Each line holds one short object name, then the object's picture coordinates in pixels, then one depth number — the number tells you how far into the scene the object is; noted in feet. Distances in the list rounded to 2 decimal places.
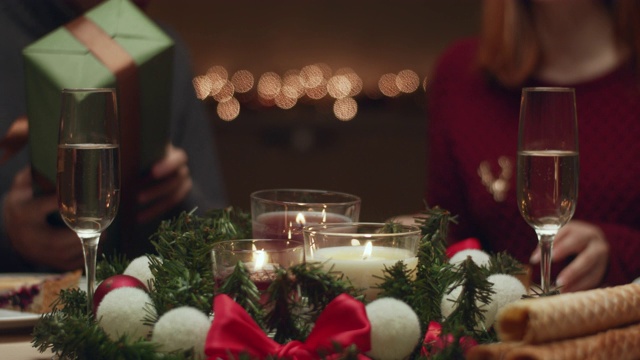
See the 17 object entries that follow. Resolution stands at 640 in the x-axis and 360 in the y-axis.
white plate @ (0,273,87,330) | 4.41
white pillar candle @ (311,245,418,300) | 3.85
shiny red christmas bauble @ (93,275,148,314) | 3.98
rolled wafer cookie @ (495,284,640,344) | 3.46
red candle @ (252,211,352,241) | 4.39
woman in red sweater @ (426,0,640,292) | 7.04
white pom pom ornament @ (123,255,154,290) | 4.20
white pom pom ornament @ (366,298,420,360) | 3.62
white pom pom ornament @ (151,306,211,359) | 3.60
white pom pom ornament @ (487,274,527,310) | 3.94
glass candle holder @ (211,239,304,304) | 3.82
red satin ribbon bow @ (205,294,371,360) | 3.54
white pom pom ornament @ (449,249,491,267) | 4.31
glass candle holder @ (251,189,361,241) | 4.41
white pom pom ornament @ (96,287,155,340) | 3.77
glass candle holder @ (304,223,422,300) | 3.86
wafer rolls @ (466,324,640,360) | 3.44
